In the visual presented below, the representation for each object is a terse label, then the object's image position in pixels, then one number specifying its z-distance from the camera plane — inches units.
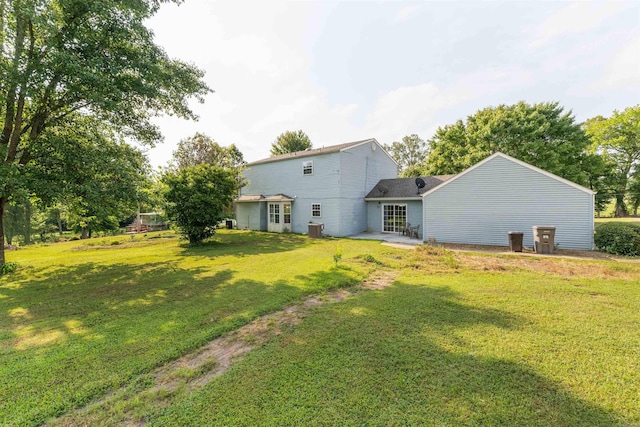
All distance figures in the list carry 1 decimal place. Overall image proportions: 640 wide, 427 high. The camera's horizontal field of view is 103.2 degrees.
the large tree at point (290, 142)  1499.8
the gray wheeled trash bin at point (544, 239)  419.8
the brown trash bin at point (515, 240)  445.4
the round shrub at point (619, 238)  385.1
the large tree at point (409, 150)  1820.9
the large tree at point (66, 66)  279.1
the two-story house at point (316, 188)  681.0
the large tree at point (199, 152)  1011.3
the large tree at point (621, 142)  1156.5
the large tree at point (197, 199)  536.1
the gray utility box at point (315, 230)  655.1
